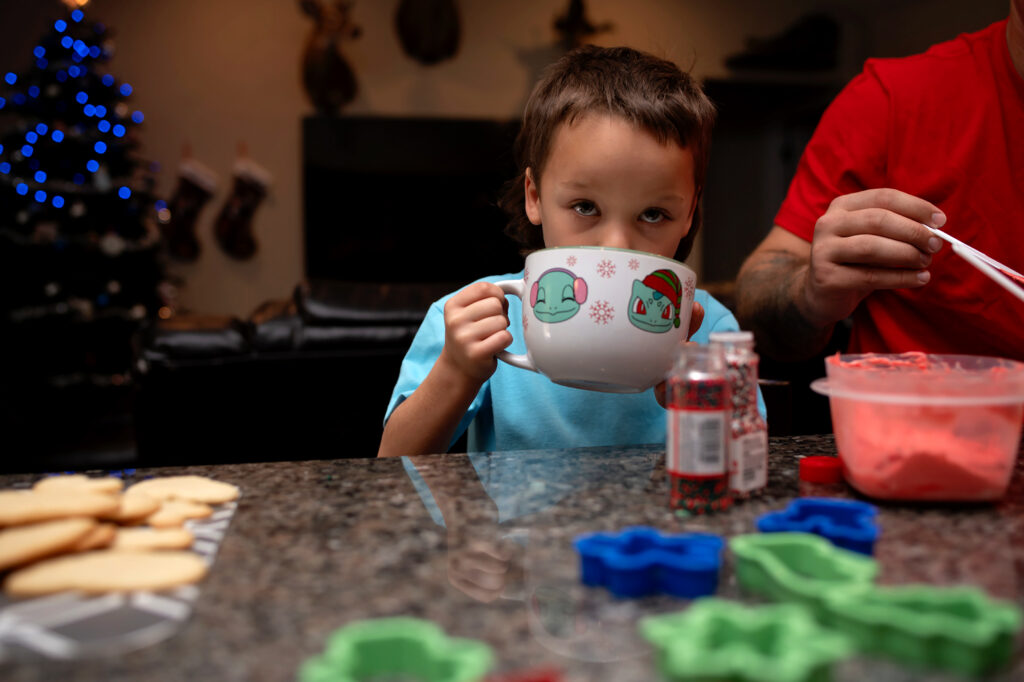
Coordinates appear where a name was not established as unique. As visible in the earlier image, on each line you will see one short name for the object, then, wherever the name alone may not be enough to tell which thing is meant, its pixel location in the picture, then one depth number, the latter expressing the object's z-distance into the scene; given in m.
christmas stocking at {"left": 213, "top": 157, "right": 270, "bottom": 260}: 5.44
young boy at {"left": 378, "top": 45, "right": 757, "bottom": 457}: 0.91
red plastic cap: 0.71
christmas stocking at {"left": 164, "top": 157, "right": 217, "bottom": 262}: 5.37
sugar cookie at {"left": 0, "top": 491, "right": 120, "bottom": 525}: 0.55
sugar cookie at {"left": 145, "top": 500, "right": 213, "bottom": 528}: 0.59
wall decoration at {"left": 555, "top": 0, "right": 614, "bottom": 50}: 5.54
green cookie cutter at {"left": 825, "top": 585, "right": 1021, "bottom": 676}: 0.37
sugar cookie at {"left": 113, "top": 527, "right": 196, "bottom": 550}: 0.53
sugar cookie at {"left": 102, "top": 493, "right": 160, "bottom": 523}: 0.59
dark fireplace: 5.53
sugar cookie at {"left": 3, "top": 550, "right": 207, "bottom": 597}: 0.47
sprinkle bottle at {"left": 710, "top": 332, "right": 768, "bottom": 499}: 0.63
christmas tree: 4.41
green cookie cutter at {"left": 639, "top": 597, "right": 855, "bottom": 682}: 0.35
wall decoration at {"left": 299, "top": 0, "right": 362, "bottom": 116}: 5.35
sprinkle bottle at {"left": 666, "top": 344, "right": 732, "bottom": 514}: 0.59
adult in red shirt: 1.11
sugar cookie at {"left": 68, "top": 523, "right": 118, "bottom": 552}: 0.52
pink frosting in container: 0.61
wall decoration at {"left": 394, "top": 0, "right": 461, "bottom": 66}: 5.54
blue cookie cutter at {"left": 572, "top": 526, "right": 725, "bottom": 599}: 0.46
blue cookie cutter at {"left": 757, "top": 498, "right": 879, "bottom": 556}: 0.52
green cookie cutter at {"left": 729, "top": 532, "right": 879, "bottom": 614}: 0.44
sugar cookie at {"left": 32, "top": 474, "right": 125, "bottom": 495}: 0.64
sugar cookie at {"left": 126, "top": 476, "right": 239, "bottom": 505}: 0.65
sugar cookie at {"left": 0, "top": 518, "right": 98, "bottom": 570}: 0.49
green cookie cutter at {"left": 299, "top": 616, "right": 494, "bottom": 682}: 0.36
